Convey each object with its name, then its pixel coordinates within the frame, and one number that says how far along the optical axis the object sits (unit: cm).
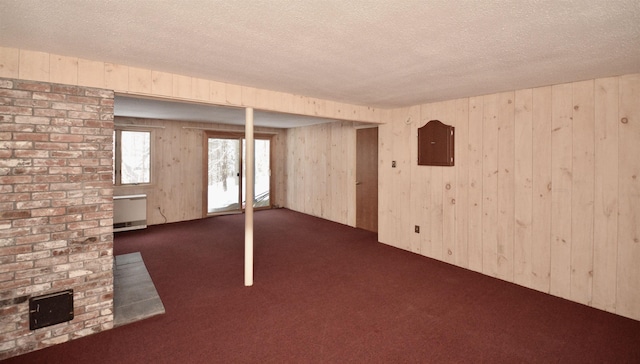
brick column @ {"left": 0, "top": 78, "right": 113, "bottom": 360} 227
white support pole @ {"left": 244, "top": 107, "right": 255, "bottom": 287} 352
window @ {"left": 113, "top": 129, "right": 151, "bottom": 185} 628
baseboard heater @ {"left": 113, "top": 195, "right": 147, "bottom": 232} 600
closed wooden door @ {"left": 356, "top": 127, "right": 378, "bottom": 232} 609
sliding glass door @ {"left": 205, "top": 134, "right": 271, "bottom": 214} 762
